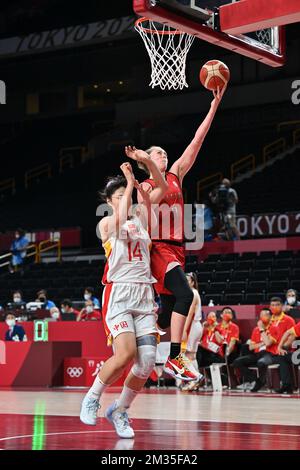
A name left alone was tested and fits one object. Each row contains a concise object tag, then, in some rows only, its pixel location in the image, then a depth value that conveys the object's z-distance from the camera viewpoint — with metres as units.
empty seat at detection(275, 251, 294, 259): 20.61
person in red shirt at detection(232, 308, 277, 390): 14.56
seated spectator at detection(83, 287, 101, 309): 20.12
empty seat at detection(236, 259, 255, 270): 20.70
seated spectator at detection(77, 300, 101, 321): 18.03
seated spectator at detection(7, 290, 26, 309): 20.19
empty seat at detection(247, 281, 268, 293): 19.45
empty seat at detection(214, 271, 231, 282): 20.42
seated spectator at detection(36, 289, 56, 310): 19.88
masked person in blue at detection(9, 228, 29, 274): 26.06
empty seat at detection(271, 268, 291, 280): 19.58
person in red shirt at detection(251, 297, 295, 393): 14.22
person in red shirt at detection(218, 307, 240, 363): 15.23
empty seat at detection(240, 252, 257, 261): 21.19
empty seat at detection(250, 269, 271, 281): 19.84
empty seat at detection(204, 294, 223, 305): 19.55
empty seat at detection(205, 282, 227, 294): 20.09
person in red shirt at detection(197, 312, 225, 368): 15.36
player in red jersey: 7.55
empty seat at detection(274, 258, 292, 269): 20.08
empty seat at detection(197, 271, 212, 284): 20.62
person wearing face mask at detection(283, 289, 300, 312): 16.73
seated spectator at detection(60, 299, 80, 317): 18.94
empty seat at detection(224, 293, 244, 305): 19.24
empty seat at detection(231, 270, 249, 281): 20.22
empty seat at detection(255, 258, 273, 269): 20.31
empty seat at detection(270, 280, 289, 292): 19.10
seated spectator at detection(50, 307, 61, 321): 18.67
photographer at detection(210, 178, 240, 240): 22.14
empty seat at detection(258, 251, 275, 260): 20.91
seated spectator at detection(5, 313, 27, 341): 17.19
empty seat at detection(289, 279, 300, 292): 18.92
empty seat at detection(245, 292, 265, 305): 18.92
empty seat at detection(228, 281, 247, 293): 19.83
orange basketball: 8.25
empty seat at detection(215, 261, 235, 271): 20.98
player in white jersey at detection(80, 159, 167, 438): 7.05
